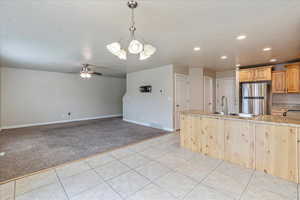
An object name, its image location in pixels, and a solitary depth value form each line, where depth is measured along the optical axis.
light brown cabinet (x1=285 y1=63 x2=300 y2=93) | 4.14
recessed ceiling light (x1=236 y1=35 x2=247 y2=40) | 2.66
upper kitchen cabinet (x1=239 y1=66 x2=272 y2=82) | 4.65
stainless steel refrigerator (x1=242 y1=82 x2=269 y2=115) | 4.80
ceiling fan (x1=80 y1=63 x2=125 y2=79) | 4.79
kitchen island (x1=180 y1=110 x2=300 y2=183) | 2.06
